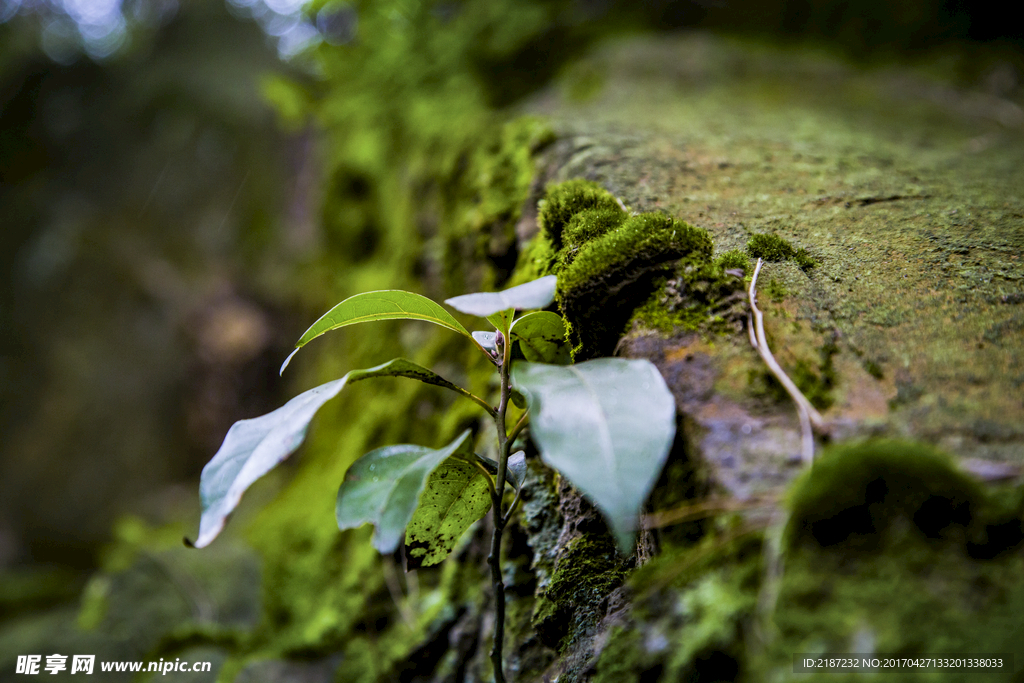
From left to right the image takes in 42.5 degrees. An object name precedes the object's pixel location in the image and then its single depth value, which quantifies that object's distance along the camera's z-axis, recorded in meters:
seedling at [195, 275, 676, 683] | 0.44
